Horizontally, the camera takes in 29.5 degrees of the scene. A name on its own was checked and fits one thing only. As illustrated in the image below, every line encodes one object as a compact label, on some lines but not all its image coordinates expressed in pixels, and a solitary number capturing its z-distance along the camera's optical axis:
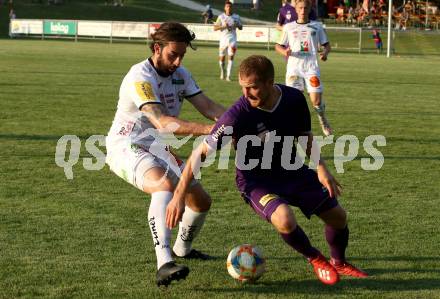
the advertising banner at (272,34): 50.07
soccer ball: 6.19
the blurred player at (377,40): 48.26
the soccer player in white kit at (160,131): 6.17
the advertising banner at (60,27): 55.88
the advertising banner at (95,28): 55.38
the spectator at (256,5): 74.12
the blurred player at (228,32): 26.81
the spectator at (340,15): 65.00
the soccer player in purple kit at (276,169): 5.91
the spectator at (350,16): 63.25
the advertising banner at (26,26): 56.34
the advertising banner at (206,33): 53.28
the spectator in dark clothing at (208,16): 56.94
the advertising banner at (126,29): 55.03
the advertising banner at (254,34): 50.99
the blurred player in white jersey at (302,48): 15.13
